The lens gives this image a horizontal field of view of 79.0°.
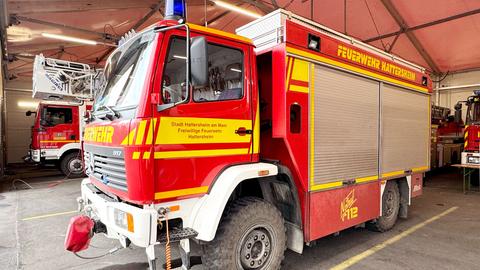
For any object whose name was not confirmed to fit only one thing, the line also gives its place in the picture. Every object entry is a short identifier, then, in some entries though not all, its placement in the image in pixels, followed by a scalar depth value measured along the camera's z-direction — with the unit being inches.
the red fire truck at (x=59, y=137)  399.5
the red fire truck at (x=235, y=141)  90.8
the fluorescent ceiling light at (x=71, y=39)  383.5
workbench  307.7
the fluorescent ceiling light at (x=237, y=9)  339.6
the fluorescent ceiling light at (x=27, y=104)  615.8
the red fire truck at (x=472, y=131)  315.0
